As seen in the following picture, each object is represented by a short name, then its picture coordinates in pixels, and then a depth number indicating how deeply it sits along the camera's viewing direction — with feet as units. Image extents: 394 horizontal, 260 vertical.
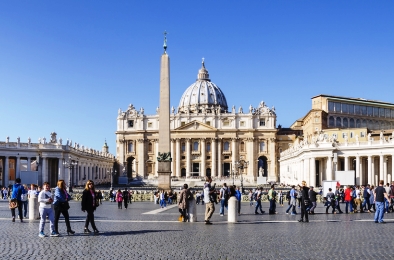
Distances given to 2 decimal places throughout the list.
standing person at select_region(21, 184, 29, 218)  56.65
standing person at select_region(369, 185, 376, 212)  74.95
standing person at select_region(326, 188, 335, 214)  72.59
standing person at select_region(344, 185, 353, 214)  72.02
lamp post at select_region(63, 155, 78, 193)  201.14
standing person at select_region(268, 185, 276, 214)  71.56
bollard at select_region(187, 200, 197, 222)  57.31
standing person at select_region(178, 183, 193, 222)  55.67
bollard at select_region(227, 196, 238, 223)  55.77
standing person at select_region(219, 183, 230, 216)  68.21
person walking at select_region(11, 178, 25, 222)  54.44
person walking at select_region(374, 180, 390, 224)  54.60
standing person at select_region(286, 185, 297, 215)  68.49
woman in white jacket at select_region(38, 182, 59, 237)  41.39
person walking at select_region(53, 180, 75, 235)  42.57
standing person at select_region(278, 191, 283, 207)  100.48
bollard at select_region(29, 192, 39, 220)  58.39
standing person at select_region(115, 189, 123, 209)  86.63
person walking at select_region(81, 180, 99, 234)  42.83
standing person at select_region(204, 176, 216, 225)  53.93
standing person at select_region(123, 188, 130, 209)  87.15
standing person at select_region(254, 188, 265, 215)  71.72
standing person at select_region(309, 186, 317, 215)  64.08
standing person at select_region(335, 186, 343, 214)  73.56
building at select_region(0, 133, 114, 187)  207.31
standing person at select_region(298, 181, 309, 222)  55.93
